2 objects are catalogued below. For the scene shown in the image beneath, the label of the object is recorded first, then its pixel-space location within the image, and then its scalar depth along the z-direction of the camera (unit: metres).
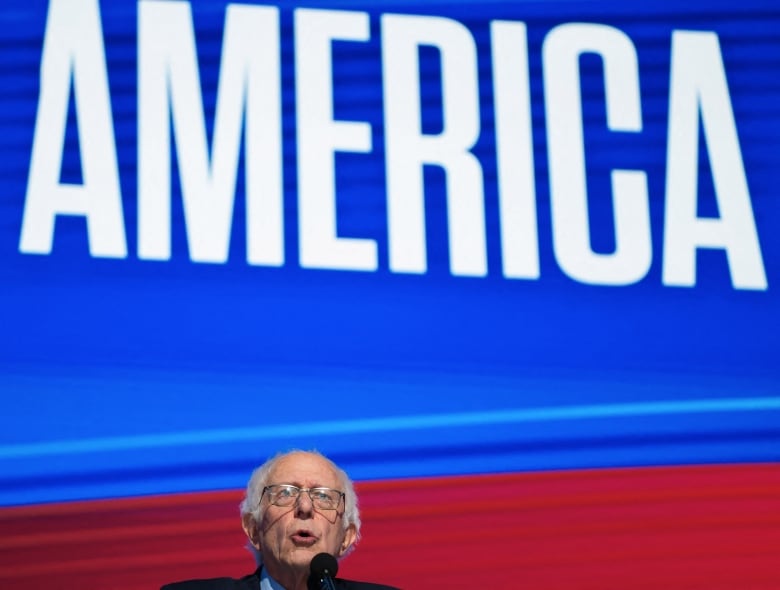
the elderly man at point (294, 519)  5.45
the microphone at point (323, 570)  4.84
